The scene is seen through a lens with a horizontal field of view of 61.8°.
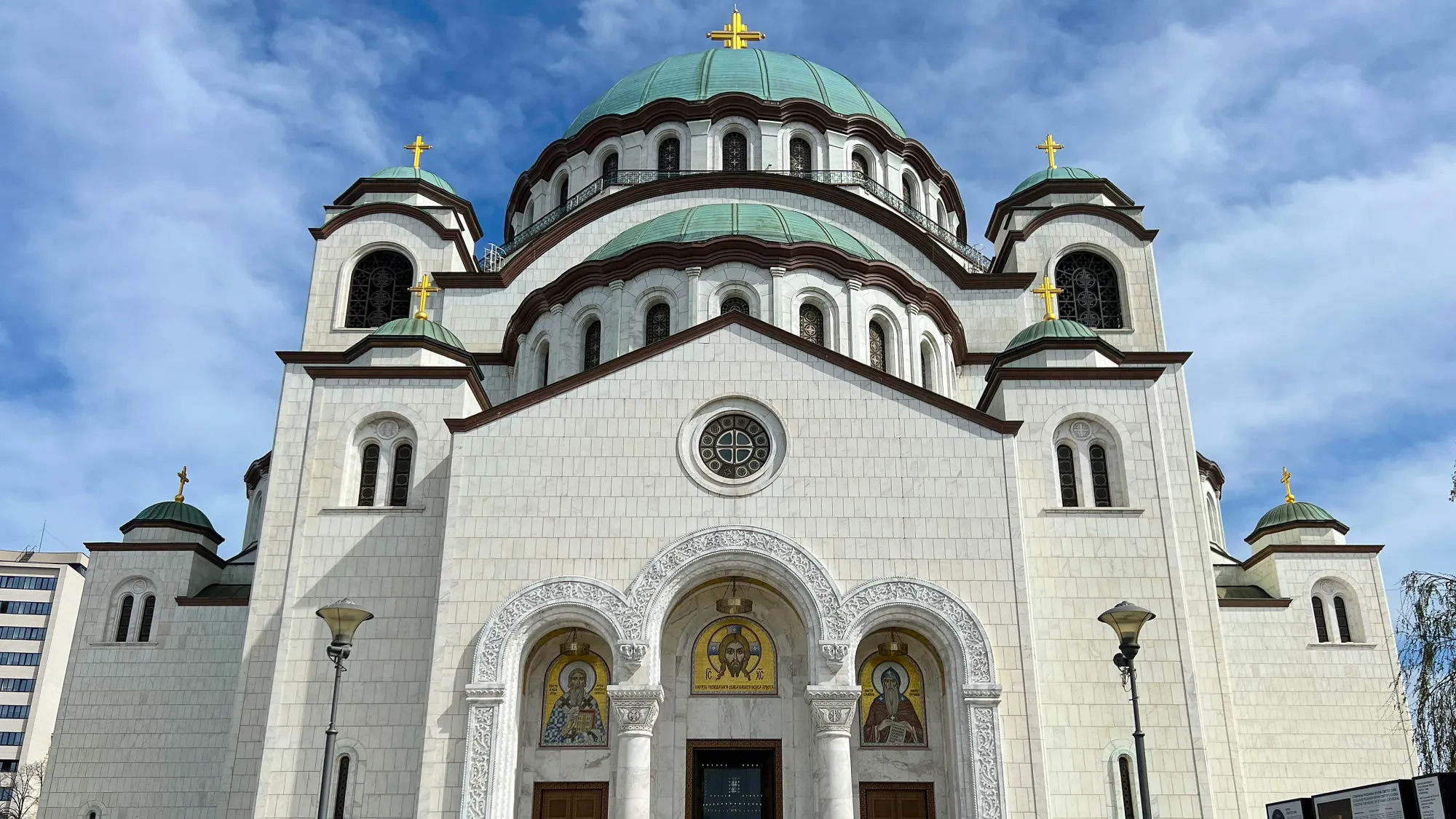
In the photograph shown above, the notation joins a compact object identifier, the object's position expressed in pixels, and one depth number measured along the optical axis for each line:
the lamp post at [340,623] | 13.16
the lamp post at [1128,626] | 12.98
